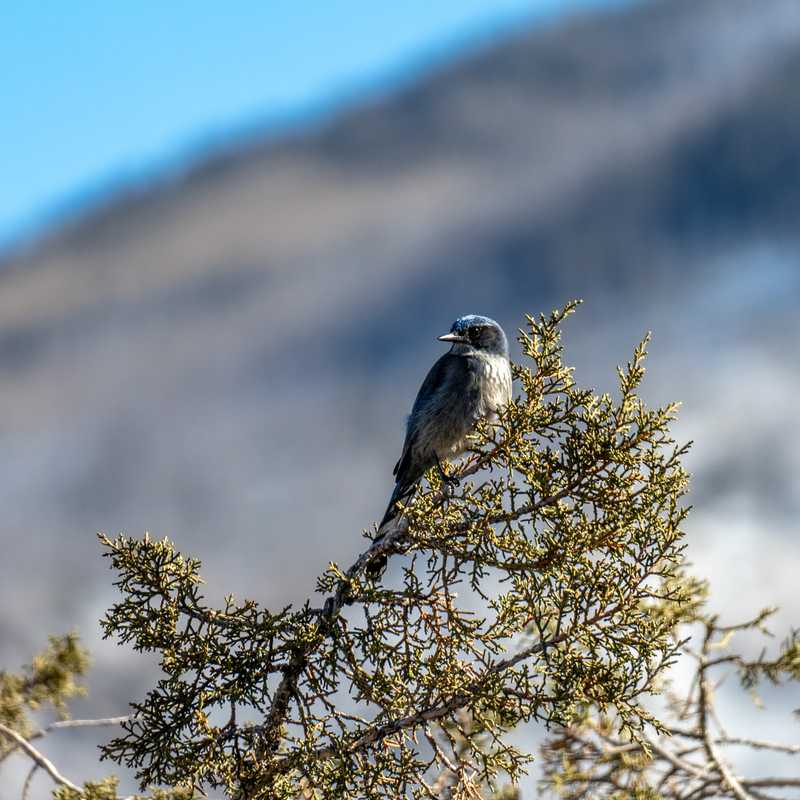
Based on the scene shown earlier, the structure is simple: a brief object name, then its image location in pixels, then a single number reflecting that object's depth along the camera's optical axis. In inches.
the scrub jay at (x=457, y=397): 498.9
